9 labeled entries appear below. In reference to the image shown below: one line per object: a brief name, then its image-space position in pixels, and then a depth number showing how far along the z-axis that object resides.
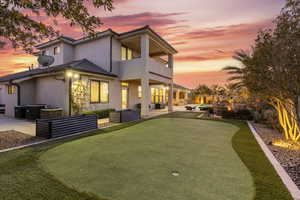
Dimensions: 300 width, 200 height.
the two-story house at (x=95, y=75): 10.45
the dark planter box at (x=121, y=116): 9.57
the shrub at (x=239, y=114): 11.33
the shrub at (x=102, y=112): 10.75
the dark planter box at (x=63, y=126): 5.81
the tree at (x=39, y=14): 3.30
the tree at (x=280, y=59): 3.68
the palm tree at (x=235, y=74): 12.80
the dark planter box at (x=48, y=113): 9.50
